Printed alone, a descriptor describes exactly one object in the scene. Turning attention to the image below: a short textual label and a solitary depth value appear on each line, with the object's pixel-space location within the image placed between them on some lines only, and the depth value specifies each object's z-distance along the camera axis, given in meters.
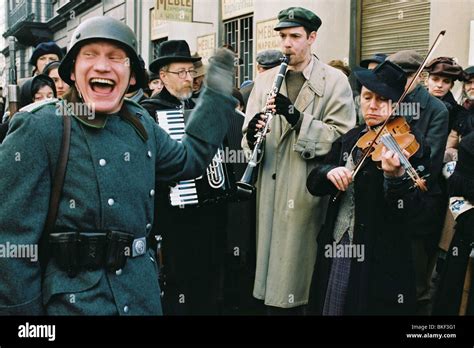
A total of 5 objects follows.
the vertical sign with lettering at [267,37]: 10.34
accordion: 4.34
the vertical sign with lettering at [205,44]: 12.98
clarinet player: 4.33
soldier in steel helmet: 2.37
